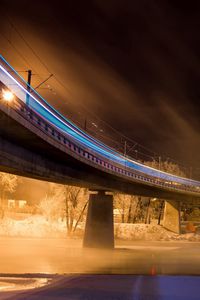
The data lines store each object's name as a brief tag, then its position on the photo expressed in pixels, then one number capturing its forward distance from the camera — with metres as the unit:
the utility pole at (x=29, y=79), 38.17
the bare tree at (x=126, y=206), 90.62
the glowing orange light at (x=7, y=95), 24.12
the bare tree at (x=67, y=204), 76.31
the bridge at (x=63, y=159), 27.70
